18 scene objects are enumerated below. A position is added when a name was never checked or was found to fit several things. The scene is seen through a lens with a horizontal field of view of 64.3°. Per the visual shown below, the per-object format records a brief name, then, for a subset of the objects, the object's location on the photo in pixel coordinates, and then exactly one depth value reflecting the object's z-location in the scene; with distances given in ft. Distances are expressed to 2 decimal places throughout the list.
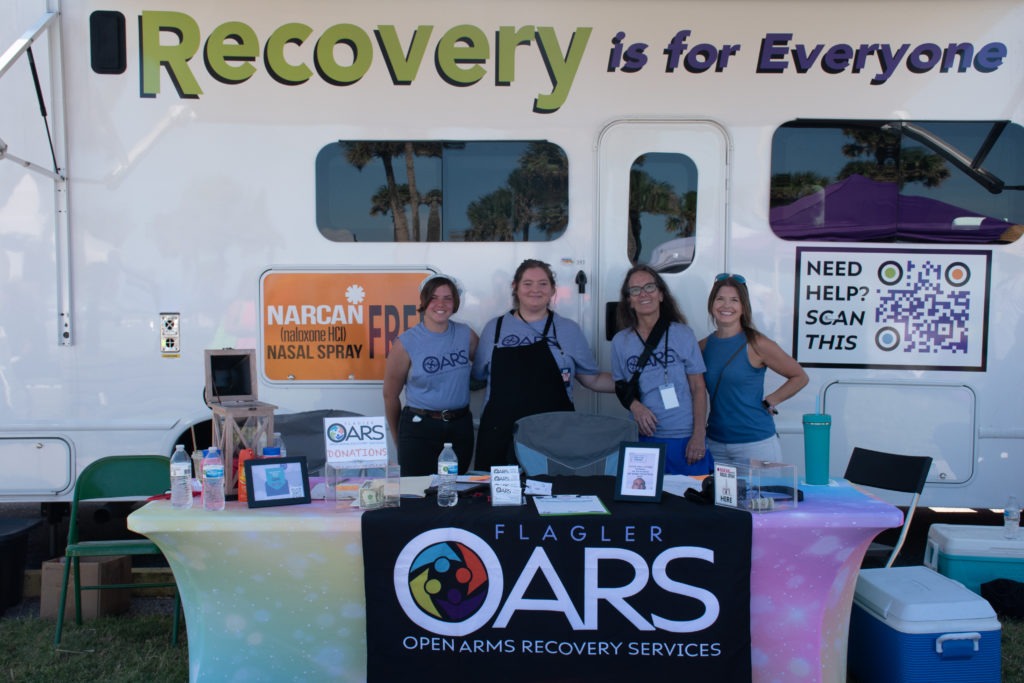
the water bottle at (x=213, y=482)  8.89
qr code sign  12.99
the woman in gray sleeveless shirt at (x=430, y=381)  12.36
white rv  12.92
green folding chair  11.85
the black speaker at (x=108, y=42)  12.80
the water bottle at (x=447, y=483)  9.11
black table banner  8.64
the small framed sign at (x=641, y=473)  9.19
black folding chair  10.72
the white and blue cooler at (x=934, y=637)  9.11
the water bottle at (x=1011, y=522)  12.01
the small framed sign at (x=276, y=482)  9.07
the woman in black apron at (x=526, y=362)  12.36
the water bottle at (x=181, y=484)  9.03
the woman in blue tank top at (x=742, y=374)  11.87
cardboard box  12.07
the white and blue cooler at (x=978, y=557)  11.86
